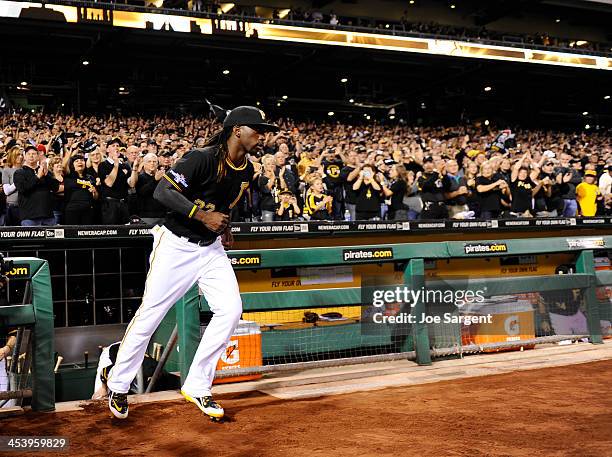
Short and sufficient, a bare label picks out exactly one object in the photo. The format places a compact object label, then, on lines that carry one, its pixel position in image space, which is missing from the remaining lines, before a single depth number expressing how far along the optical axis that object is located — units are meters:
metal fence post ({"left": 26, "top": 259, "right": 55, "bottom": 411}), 4.60
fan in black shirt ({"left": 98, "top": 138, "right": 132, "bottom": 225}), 8.94
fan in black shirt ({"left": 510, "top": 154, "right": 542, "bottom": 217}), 12.41
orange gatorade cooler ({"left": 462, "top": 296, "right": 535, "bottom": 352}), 7.13
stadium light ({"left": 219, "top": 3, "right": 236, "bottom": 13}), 23.34
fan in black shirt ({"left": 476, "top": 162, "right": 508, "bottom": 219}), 11.77
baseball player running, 4.41
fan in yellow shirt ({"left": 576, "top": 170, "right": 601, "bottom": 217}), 13.36
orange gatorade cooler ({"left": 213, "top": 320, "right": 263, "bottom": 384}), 6.06
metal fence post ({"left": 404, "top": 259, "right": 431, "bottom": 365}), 6.24
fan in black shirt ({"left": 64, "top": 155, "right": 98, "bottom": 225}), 8.97
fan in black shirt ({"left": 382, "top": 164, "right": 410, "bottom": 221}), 11.40
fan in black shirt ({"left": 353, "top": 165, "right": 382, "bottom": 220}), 11.30
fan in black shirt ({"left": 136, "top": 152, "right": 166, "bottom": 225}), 9.00
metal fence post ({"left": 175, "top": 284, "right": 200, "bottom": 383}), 5.37
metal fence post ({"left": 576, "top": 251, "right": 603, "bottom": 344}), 7.21
